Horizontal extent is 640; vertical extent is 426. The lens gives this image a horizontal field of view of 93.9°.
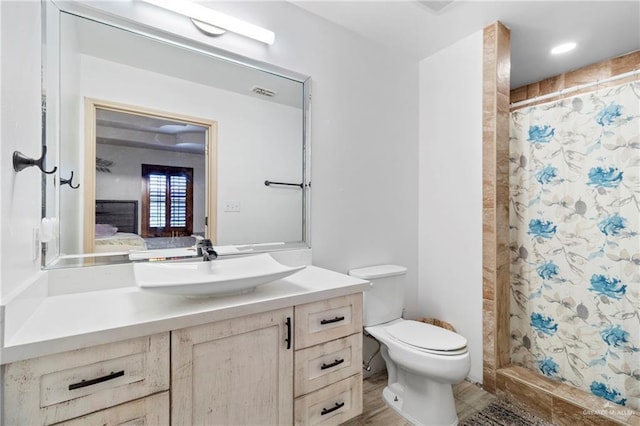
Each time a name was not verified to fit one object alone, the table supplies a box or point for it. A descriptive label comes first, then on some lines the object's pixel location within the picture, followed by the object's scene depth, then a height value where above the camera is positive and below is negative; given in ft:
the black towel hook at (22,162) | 2.74 +0.48
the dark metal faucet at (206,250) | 4.41 -0.56
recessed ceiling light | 7.11 +4.03
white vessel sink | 3.22 -0.80
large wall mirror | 4.04 +1.06
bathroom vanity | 2.53 -1.49
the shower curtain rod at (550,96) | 5.67 +2.49
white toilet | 5.04 -2.44
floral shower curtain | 5.62 -0.55
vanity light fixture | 4.56 +3.13
